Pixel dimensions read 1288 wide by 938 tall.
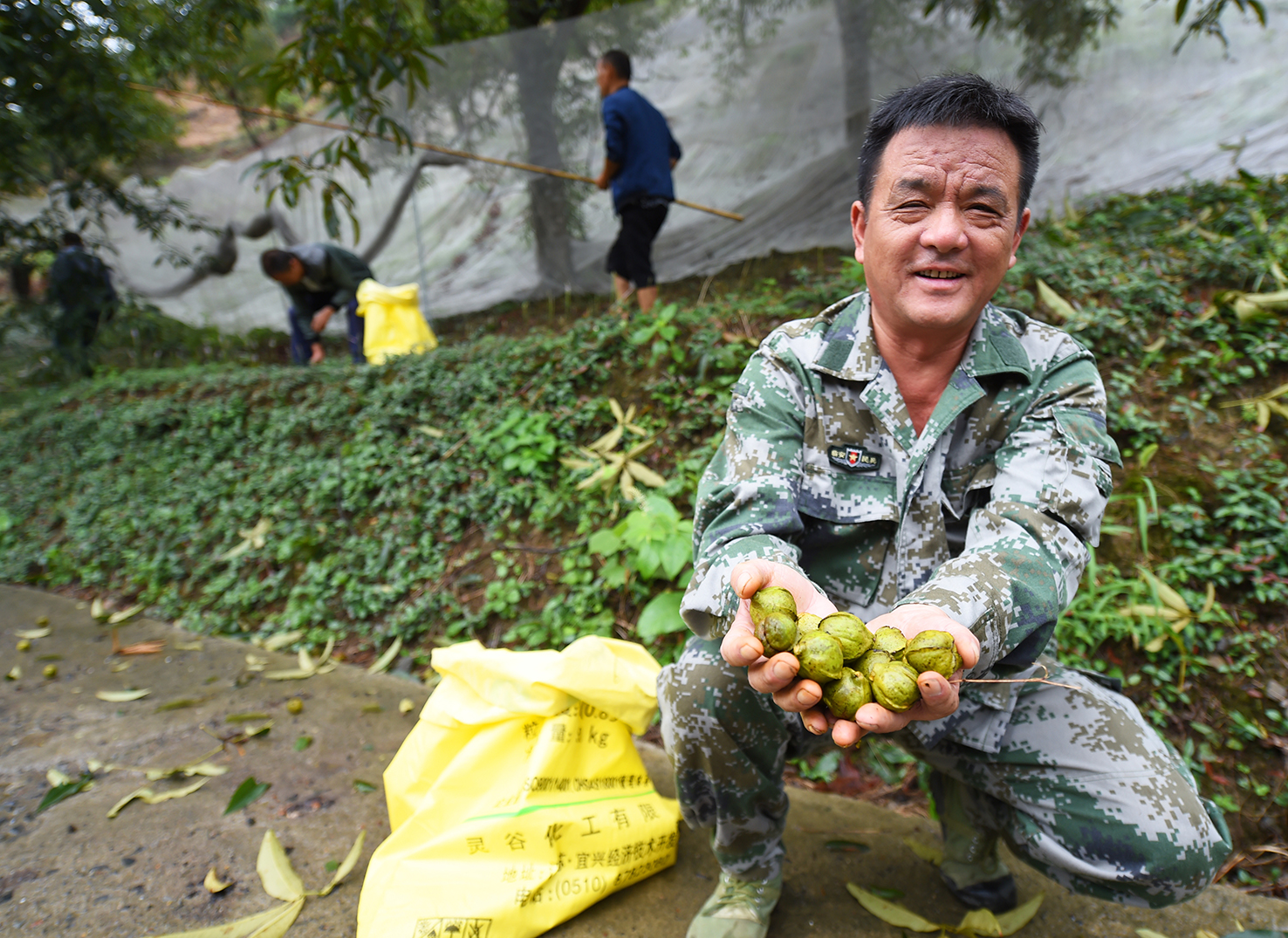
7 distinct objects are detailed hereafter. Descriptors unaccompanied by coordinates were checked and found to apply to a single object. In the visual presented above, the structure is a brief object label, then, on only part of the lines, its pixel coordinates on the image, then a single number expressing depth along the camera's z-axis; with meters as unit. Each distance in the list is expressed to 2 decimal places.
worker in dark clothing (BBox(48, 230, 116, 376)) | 6.70
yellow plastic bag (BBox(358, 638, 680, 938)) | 1.41
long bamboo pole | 5.05
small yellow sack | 5.19
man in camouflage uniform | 1.21
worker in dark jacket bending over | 5.67
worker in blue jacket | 4.61
